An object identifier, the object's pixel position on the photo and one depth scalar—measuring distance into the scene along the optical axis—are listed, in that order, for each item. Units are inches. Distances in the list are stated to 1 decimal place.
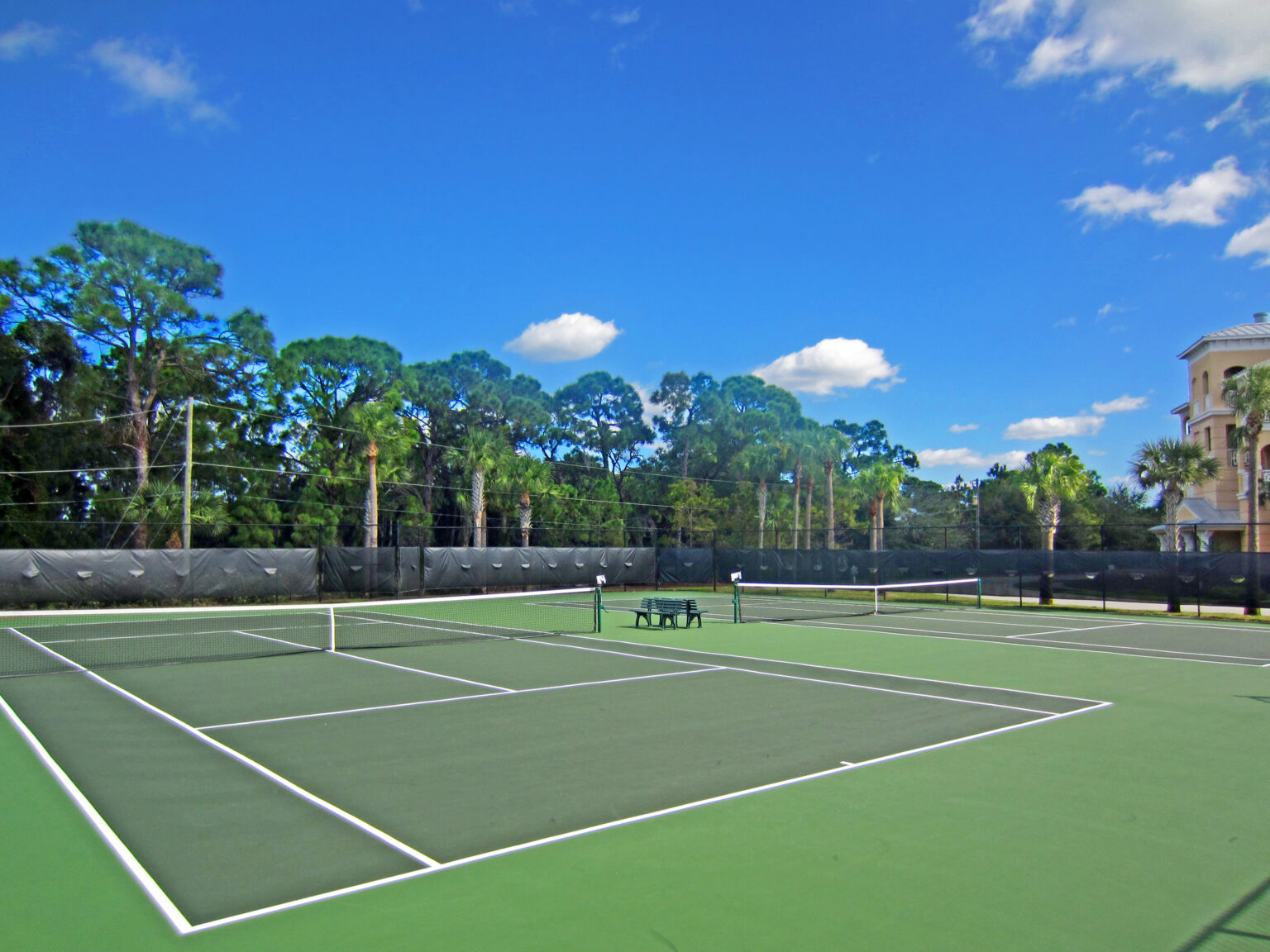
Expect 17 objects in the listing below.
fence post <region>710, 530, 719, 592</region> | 1346.0
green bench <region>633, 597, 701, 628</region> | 728.3
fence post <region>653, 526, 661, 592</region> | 1408.7
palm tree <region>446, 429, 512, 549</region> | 1681.8
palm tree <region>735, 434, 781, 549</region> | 2044.8
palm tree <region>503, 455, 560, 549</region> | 1771.7
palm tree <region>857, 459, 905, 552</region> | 1609.3
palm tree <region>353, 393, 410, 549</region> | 1366.9
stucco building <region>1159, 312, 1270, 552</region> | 1413.6
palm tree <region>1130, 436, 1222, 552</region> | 1213.1
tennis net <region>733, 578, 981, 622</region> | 907.4
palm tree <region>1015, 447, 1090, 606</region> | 1304.1
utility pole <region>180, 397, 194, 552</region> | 1024.9
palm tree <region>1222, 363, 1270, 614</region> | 1101.7
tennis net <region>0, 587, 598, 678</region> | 545.3
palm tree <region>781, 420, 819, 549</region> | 2090.3
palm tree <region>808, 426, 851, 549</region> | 1968.5
